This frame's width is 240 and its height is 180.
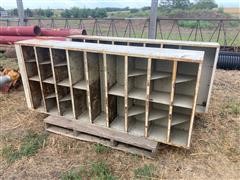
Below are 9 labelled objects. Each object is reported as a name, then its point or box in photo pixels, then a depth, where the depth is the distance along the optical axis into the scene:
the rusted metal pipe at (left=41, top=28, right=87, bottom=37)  5.51
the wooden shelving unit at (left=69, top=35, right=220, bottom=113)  2.65
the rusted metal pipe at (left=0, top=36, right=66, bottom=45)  5.99
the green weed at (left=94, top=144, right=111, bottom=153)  2.48
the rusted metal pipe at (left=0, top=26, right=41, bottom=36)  5.84
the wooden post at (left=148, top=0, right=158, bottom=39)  5.34
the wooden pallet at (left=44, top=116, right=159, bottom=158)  2.38
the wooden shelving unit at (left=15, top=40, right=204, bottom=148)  2.24
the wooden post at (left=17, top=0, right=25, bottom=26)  7.30
